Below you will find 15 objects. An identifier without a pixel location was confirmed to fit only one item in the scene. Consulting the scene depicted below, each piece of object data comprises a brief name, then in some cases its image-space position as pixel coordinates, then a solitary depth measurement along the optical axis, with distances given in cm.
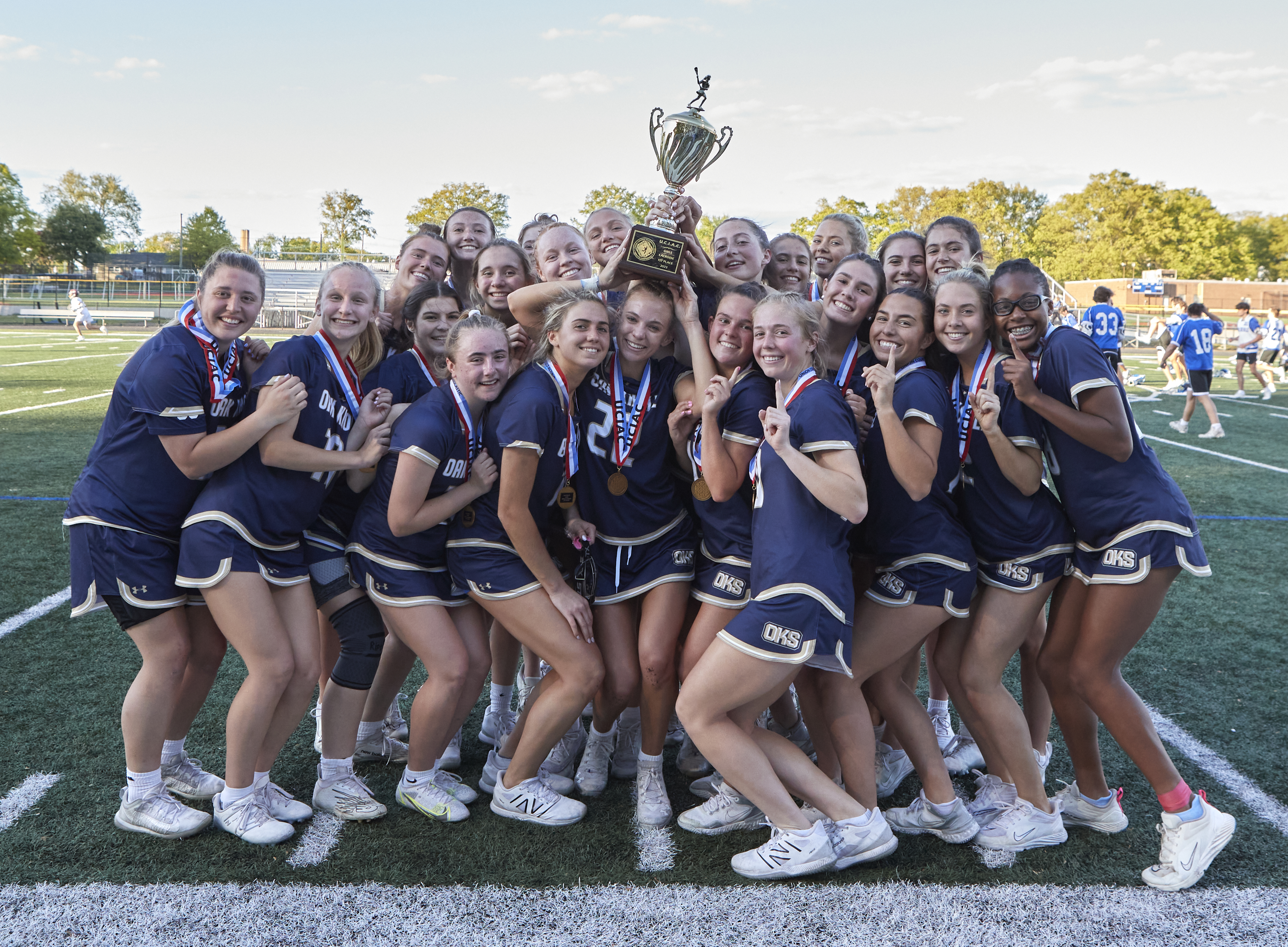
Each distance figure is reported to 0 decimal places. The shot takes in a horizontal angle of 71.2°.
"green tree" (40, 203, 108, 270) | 6850
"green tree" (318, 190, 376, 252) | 5162
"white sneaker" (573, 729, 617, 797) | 362
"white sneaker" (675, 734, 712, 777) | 380
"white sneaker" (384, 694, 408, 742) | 410
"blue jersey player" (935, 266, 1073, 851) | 316
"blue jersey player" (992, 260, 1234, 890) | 301
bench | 3459
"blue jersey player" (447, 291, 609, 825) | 328
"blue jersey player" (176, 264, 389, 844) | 312
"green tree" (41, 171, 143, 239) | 8275
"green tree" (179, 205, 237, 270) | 7412
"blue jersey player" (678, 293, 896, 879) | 290
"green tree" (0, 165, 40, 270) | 4969
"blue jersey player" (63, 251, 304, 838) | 308
